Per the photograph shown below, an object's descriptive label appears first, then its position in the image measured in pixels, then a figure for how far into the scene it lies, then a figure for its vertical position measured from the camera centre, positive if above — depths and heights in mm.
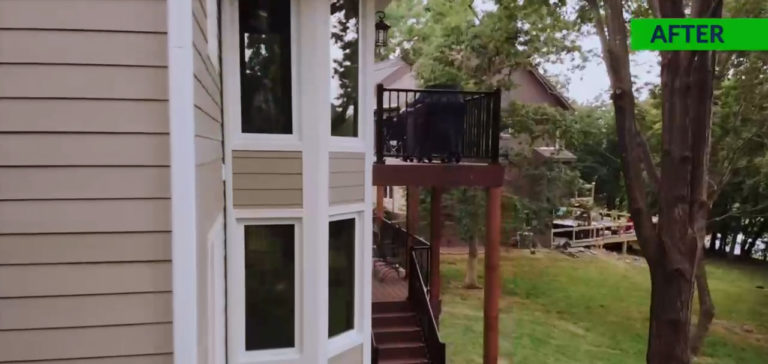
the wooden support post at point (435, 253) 8555 -1533
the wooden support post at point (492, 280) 6746 -1576
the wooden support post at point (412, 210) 9750 -953
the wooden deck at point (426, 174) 6027 -163
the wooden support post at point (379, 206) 11761 -1066
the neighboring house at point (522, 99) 14305 +1795
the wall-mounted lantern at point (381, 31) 7168 +1858
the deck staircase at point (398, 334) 6840 -2384
